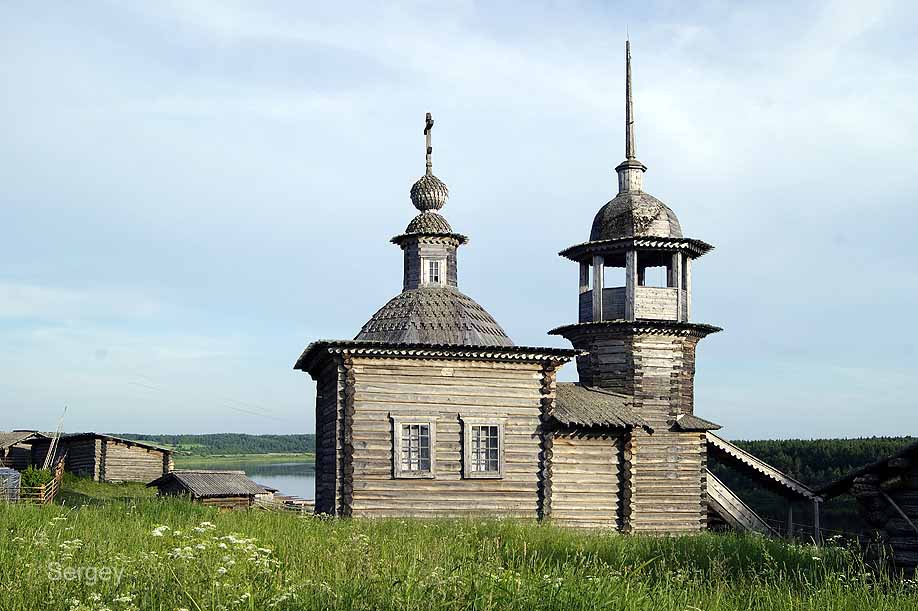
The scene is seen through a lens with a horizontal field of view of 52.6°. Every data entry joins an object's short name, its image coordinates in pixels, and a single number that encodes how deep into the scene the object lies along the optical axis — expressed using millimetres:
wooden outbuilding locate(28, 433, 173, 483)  49875
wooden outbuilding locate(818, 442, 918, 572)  14383
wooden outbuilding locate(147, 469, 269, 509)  40875
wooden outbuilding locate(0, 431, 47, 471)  52250
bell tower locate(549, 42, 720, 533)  25422
